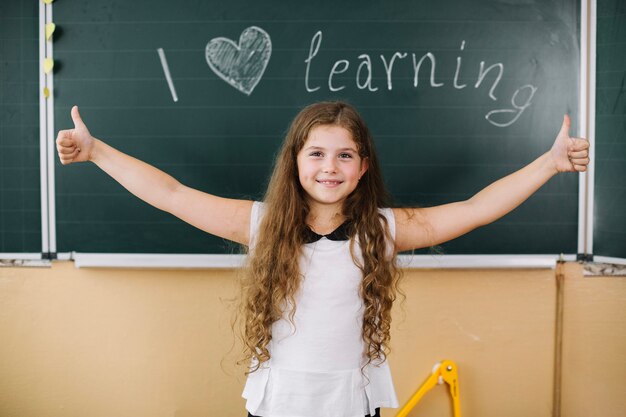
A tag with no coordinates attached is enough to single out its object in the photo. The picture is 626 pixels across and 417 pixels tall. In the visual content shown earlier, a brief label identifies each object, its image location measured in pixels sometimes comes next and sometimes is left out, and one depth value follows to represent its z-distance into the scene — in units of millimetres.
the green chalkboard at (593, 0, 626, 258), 1913
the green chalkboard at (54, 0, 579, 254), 1938
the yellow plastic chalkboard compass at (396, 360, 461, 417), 2025
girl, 1386
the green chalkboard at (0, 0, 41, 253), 1986
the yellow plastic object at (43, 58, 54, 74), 1966
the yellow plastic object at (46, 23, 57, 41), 1954
